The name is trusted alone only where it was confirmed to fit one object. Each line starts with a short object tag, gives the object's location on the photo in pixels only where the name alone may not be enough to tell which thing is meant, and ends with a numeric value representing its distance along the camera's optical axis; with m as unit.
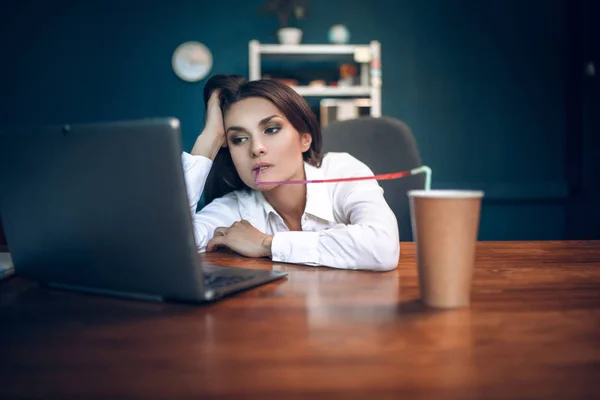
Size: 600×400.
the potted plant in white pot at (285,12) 3.55
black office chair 1.72
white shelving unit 3.50
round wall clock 3.88
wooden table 0.40
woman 1.09
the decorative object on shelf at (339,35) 3.68
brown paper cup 0.59
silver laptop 0.58
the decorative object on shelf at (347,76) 3.63
